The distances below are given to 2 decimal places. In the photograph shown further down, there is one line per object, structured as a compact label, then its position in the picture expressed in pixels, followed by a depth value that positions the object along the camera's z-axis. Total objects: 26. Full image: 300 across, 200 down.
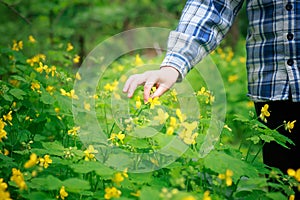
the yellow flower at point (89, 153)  1.94
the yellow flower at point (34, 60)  2.80
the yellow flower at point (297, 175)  1.74
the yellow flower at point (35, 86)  2.36
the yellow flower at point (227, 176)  1.68
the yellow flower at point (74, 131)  2.09
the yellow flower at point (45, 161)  1.88
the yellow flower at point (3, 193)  1.67
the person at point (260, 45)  2.07
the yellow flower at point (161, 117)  1.82
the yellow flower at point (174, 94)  2.22
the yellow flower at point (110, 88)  2.52
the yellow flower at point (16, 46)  2.98
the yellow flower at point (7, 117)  2.15
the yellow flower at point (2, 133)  1.93
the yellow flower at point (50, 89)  2.49
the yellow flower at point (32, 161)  1.66
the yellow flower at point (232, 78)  4.94
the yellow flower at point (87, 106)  2.36
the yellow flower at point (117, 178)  1.77
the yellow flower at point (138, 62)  3.45
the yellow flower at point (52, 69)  2.36
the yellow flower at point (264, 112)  1.97
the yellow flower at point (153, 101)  1.92
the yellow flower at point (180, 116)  1.80
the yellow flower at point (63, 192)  1.78
